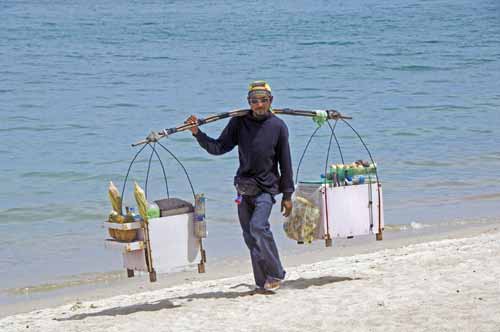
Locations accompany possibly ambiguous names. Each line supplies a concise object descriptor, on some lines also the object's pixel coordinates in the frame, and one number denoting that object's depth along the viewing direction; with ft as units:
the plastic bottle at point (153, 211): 43.53
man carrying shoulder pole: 44.42
